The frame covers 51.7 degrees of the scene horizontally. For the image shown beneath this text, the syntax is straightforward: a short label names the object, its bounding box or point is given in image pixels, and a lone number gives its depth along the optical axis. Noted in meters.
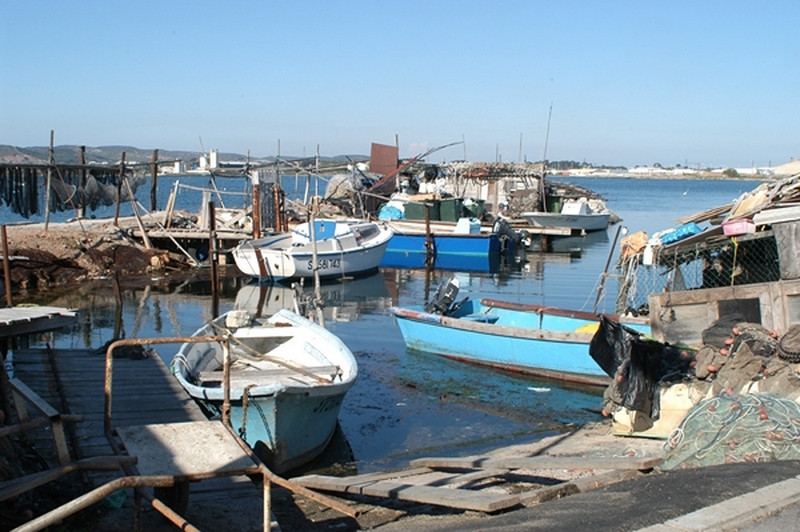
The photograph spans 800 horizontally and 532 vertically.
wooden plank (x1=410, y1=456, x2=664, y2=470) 6.96
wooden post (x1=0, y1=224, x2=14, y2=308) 13.30
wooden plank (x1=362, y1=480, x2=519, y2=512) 5.98
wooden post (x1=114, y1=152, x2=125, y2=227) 27.65
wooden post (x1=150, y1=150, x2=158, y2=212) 30.36
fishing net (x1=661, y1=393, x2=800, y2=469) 6.91
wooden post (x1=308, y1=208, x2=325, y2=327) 13.78
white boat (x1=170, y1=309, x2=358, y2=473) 8.86
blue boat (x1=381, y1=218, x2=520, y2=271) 31.20
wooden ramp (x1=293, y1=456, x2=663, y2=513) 6.23
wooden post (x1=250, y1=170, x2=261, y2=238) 27.44
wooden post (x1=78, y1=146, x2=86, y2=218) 27.35
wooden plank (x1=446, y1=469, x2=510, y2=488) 7.37
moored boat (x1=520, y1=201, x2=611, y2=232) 39.25
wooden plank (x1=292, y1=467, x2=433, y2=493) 7.25
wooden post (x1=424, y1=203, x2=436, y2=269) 31.19
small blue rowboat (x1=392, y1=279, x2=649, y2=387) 13.41
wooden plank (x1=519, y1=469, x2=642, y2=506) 6.22
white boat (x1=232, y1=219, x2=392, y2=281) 24.50
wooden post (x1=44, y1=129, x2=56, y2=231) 25.55
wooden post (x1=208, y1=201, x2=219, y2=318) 21.35
